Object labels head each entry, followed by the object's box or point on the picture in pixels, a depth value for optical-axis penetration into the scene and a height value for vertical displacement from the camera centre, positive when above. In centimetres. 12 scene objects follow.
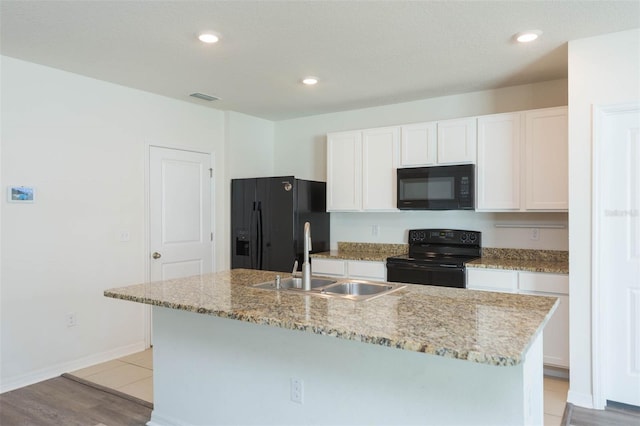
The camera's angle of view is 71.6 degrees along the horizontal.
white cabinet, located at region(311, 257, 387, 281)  414 -55
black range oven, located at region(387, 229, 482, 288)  367 -42
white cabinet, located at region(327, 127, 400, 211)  431 +43
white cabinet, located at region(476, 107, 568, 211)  346 +41
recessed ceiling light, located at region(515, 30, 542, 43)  275 +111
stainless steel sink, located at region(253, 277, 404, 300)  246 -43
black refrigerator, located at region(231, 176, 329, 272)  450 -8
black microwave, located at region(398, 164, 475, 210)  380 +21
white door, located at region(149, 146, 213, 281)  427 -2
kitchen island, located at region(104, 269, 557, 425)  159 -64
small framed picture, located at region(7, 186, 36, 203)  324 +14
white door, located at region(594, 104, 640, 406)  280 -22
